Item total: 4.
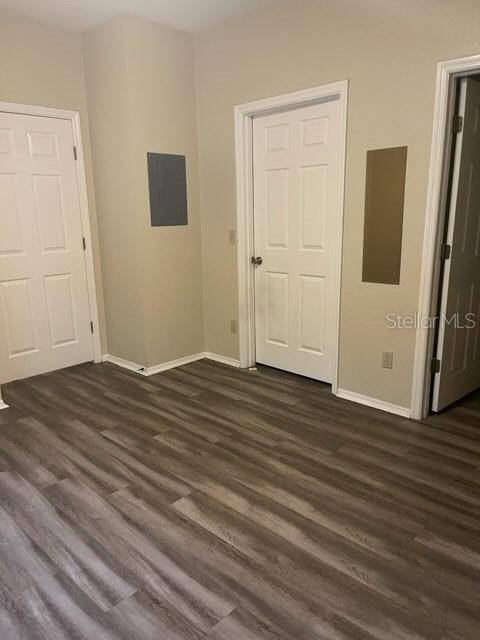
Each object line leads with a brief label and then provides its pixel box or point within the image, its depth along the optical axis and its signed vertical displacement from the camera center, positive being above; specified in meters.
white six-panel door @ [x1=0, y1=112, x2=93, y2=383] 3.58 -0.32
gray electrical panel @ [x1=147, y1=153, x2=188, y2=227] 3.70 +0.14
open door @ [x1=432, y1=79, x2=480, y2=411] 2.74 -0.44
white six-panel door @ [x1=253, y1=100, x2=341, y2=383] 3.28 -0.20
